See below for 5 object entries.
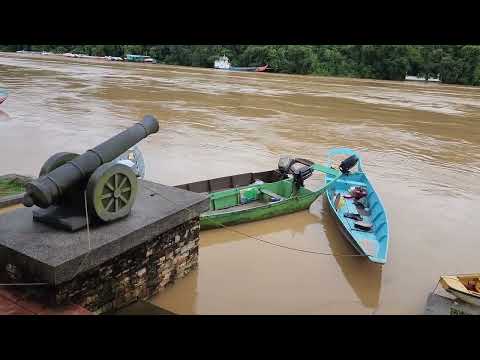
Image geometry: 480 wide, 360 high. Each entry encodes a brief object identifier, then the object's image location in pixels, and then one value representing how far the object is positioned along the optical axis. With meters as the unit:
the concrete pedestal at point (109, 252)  4.51
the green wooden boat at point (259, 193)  9.08
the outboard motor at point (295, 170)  10.43
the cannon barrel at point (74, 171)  4.85
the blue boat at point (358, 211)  7.87
